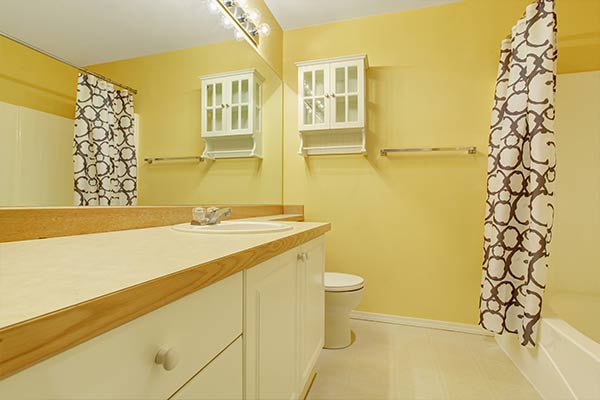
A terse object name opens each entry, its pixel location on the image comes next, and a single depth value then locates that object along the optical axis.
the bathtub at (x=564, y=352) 1.16
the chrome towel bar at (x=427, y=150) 2.10
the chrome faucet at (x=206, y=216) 1.28
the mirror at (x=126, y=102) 0.77
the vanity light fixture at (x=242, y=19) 1.76
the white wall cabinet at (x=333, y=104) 2.20
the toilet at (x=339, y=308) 1.84
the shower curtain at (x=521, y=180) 1.46
